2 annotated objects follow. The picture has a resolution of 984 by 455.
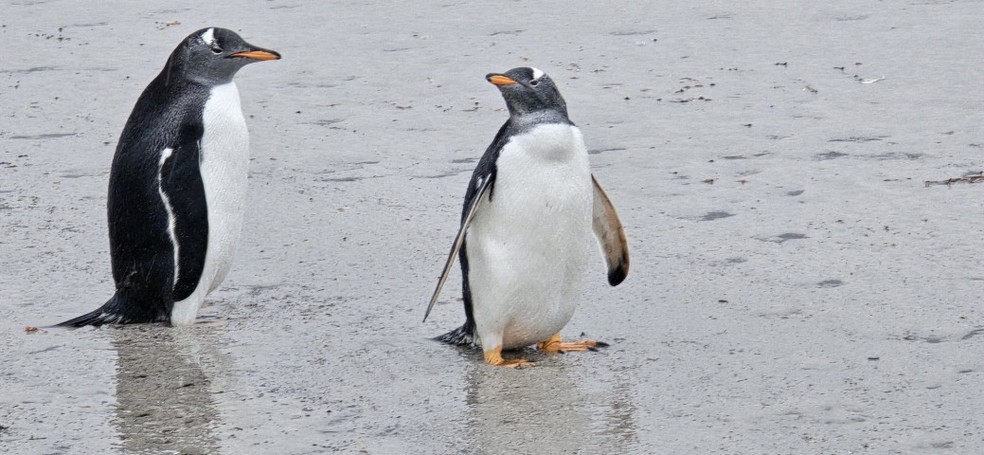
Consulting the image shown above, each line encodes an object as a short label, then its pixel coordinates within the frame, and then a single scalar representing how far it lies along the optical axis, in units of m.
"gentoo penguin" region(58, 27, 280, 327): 9.26
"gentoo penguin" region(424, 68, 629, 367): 8.36
